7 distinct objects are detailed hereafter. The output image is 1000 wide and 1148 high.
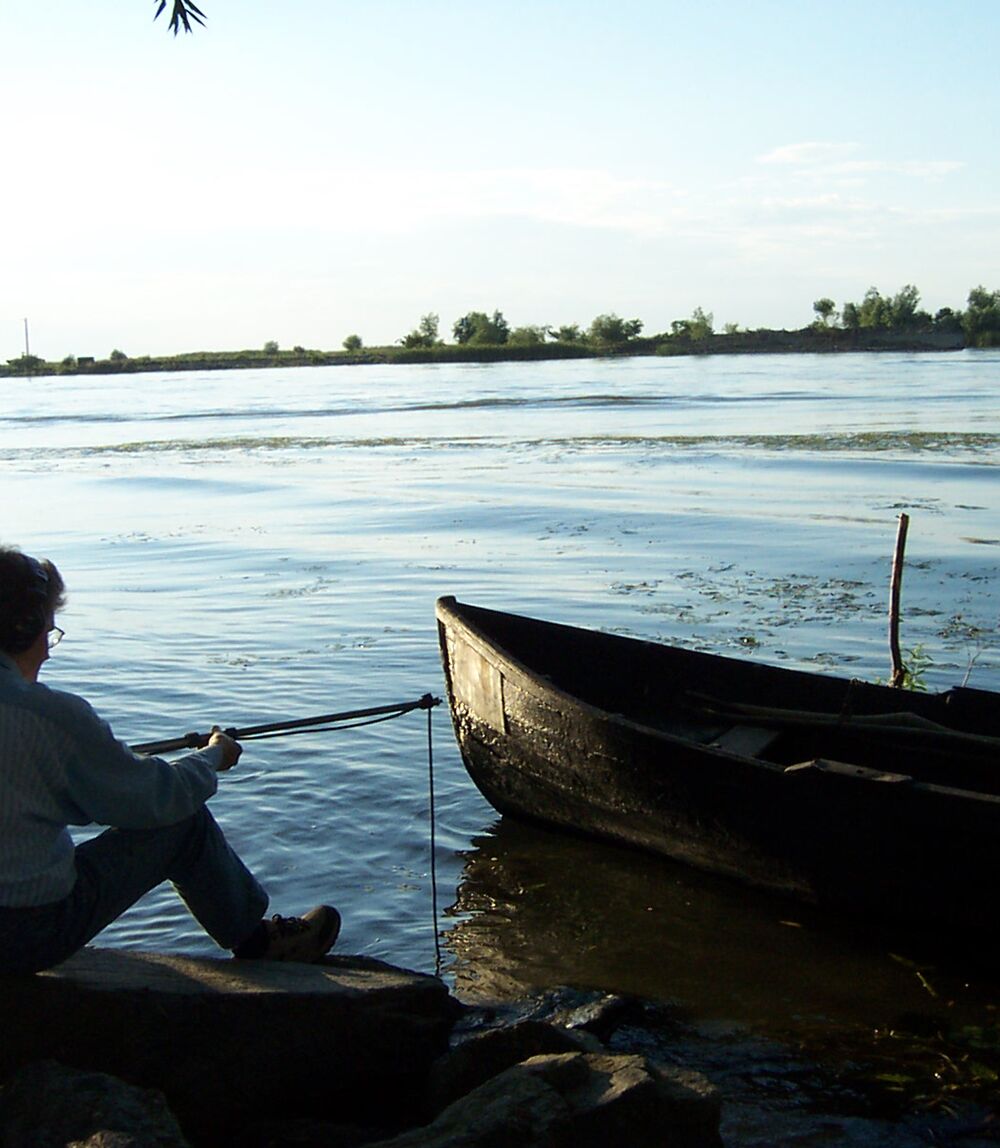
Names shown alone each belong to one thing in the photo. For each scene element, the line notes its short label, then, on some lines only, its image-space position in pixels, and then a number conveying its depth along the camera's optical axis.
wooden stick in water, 9.87
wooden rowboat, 5.97
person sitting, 3.87
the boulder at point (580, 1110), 3.68
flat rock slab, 4.23
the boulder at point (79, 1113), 3.65
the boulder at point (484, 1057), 4.43
